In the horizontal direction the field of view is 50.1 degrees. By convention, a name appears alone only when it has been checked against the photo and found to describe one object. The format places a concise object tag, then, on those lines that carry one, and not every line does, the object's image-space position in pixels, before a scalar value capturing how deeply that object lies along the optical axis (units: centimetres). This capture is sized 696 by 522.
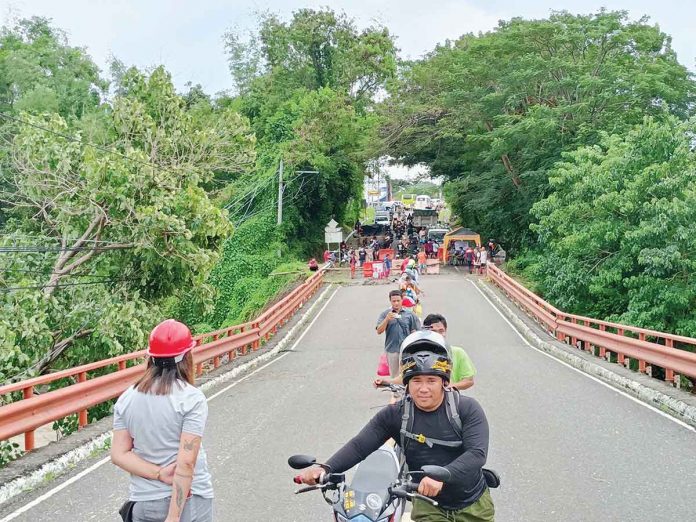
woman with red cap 350
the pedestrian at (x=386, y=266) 4038
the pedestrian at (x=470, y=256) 4347
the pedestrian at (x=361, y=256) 4411
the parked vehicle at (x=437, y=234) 5628
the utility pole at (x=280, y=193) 4375
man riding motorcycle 366
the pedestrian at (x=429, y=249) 4928
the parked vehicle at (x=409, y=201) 12298
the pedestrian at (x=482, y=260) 4131
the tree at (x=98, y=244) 1495
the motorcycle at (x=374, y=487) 328
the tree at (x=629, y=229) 2086
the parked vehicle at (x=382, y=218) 7712
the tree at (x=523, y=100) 3188
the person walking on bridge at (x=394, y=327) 981
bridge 651
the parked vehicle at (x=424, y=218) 7938
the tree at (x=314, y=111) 4706
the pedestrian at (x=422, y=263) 4165
